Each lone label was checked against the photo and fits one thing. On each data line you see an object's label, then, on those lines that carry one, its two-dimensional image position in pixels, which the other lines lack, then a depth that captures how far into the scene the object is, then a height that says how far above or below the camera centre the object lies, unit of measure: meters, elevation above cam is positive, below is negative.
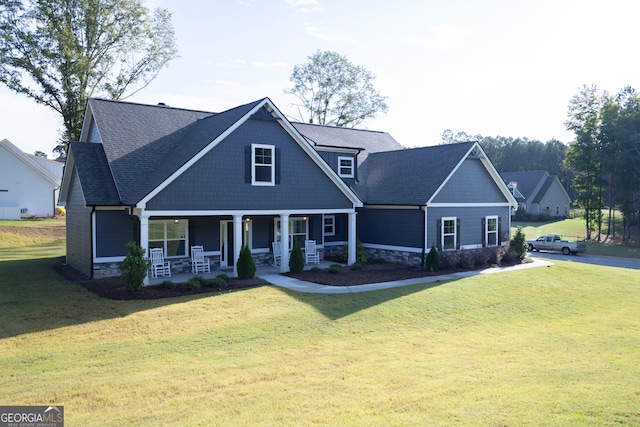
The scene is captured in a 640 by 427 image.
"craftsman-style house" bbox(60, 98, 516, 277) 16.56 +0.84
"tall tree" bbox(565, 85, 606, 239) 44.91 +5.82
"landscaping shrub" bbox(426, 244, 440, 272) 20.12 -2.29
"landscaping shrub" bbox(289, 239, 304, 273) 18.36 -2.10
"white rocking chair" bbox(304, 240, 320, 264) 21.12 -2.04
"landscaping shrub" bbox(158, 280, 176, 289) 15.01 -2.54
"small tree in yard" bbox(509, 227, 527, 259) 24.48 -1.85
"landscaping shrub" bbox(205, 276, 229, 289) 15.44 -2.55
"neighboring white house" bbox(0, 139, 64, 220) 39.06 +2.16
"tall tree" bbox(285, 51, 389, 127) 48.72 +13.92
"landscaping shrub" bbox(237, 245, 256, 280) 16.75 -2.15
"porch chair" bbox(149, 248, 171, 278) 17.12 -2.10
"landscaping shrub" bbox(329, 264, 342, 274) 18.59 -2.47
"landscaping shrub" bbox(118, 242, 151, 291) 14.16 -1.87
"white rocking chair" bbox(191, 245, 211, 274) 18.16 -2.13
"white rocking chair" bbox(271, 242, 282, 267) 20.48 -1.98
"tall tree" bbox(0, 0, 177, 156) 28.34 +10.89
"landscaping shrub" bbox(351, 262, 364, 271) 19.61 -2.51
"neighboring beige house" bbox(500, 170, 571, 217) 62.72 +2.57
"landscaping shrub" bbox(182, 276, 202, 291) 14.99 -2.54
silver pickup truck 34.16 -2.70
